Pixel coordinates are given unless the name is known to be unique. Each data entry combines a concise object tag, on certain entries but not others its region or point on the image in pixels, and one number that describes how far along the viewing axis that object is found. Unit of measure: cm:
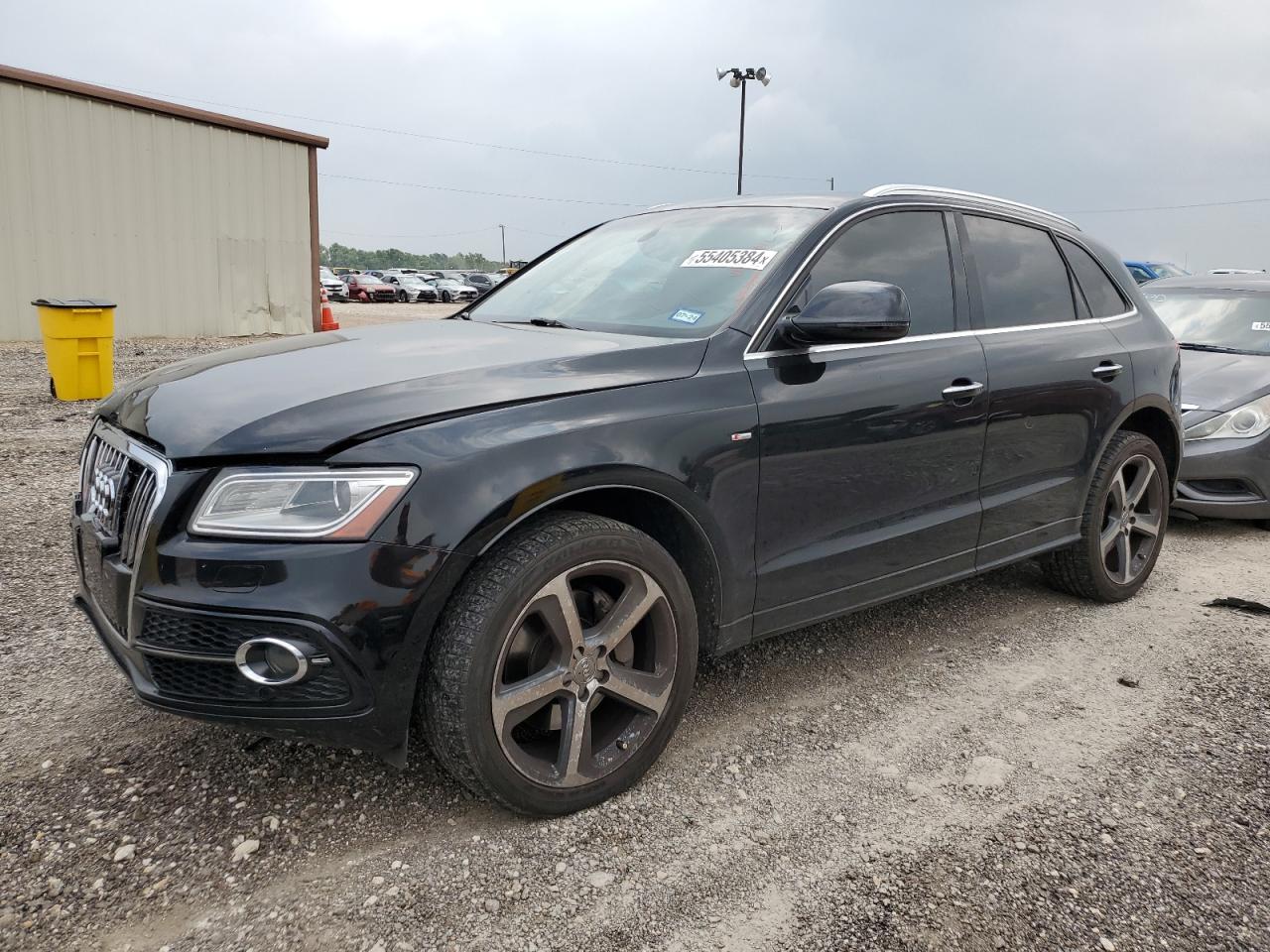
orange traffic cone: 1917
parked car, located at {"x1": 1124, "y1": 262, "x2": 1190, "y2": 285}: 2266
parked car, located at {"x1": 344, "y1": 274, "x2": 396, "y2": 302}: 4222
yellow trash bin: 906
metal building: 1415
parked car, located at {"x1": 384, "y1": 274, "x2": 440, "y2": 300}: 4391
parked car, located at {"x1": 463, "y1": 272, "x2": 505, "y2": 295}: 5110
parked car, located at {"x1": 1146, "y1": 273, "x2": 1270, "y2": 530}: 555
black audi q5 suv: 217
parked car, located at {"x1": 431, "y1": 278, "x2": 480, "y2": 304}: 4600
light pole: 3362
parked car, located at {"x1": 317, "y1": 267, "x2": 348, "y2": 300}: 4256
